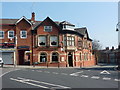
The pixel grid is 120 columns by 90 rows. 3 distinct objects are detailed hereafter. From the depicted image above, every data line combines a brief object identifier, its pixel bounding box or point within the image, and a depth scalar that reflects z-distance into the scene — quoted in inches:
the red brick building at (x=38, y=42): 922.5
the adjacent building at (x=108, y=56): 2061.3
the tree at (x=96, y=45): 2096.7
